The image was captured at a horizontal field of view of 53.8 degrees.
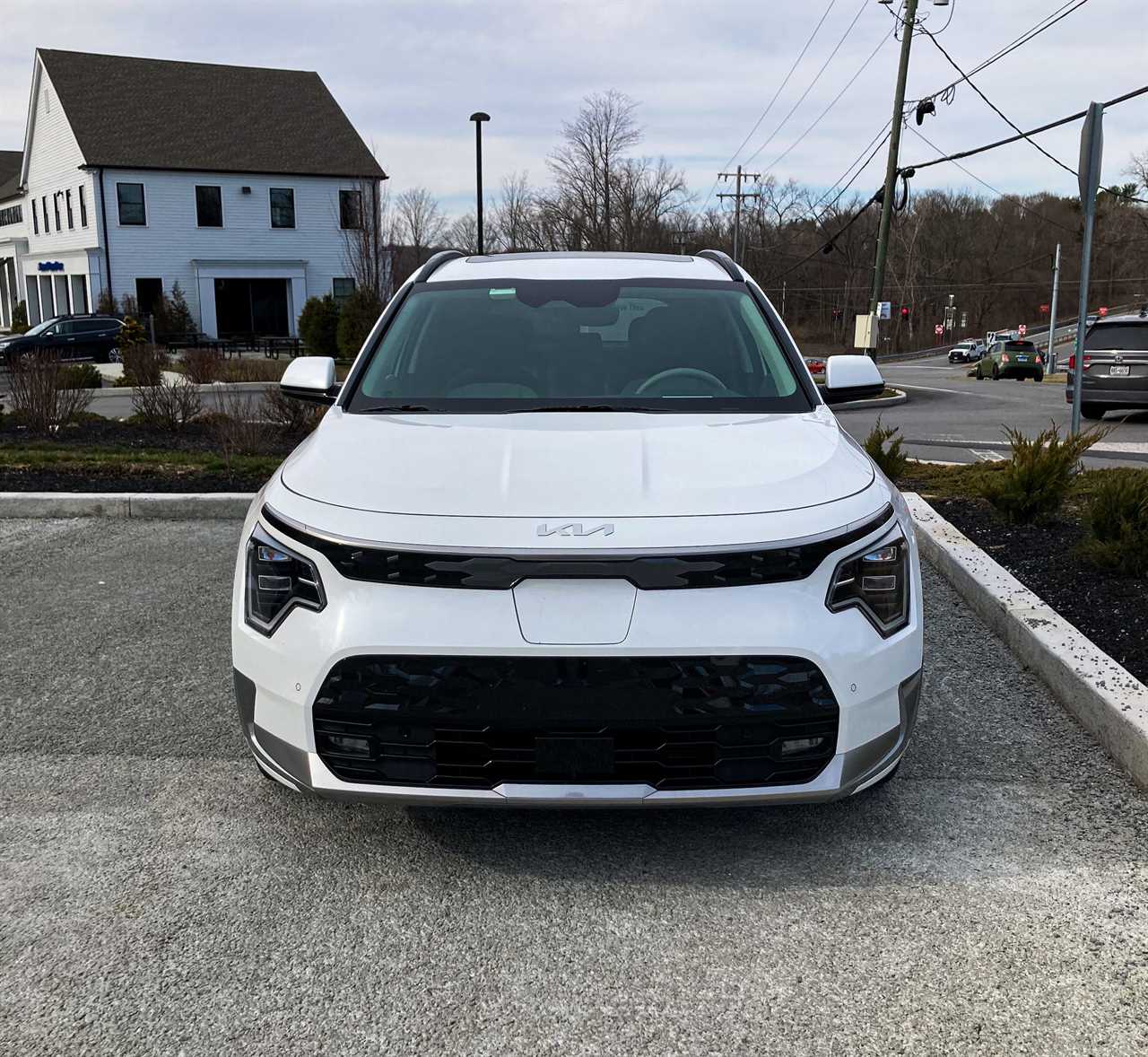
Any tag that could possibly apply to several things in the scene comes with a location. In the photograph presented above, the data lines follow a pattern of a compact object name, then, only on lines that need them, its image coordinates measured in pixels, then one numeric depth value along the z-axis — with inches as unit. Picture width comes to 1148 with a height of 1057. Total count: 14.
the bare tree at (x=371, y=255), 1318.9
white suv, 113.8
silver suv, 698.8
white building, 1674.5
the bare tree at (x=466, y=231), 3241.9
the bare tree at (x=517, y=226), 2731.3
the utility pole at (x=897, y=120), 1154.7
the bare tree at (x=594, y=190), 2429.9
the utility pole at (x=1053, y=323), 2390.1
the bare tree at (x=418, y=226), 2466.8
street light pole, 1058.1
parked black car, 1285.7
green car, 1736.0
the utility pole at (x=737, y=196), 2472.9
